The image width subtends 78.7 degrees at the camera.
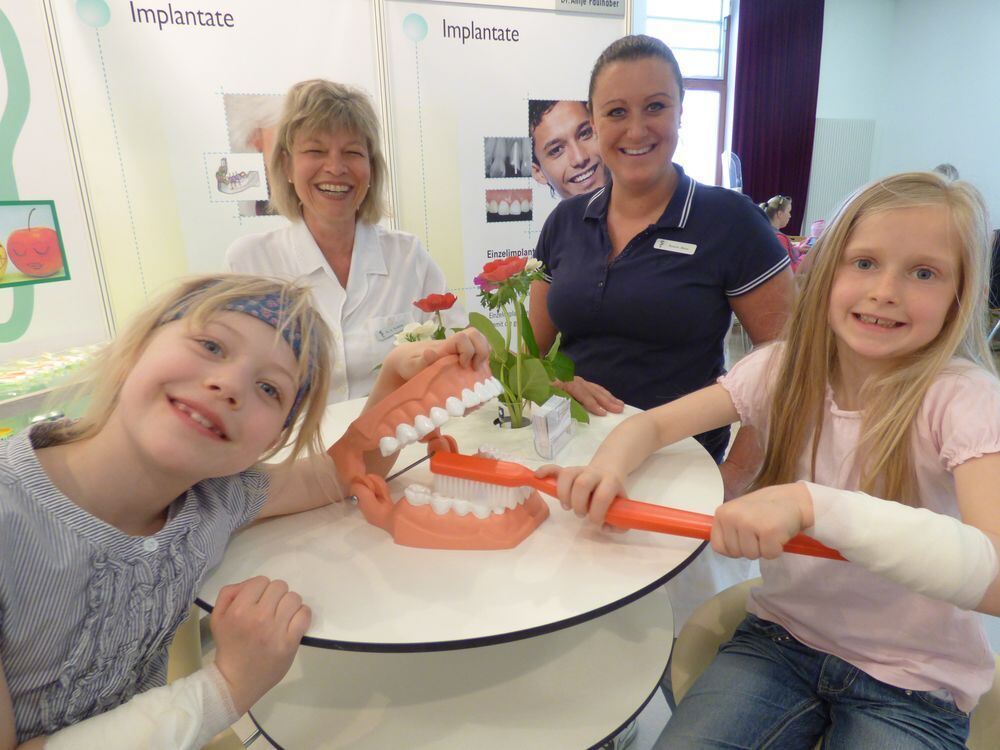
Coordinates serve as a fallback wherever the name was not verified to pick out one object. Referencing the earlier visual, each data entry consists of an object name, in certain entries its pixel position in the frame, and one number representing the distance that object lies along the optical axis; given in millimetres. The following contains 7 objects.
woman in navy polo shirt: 1747
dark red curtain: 6992
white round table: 867
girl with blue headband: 809
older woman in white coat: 2045
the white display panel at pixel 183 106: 2672
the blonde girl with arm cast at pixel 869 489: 926
